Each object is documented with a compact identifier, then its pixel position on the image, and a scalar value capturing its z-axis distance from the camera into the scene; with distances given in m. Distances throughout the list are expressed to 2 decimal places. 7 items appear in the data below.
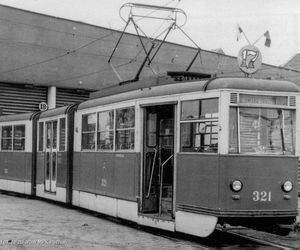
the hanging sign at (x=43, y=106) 25.69
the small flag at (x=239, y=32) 21.34
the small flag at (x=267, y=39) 20.70
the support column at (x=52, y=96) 28.09
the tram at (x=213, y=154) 9.84
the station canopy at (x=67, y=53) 26.52
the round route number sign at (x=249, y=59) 12.53
